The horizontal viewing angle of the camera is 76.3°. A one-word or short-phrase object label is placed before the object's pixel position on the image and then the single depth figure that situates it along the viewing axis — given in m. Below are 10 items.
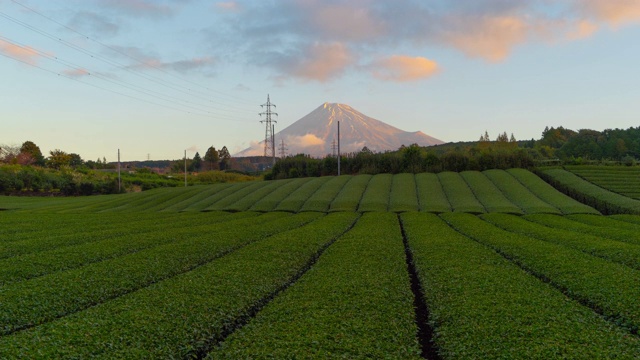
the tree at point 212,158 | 111.06
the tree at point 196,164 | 115.12
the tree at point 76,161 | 90.50
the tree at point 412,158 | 43.00
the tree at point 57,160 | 75.12
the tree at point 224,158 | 115.12
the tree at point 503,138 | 68.64
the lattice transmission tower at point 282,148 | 78.28
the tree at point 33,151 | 77.75
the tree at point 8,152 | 90.97
